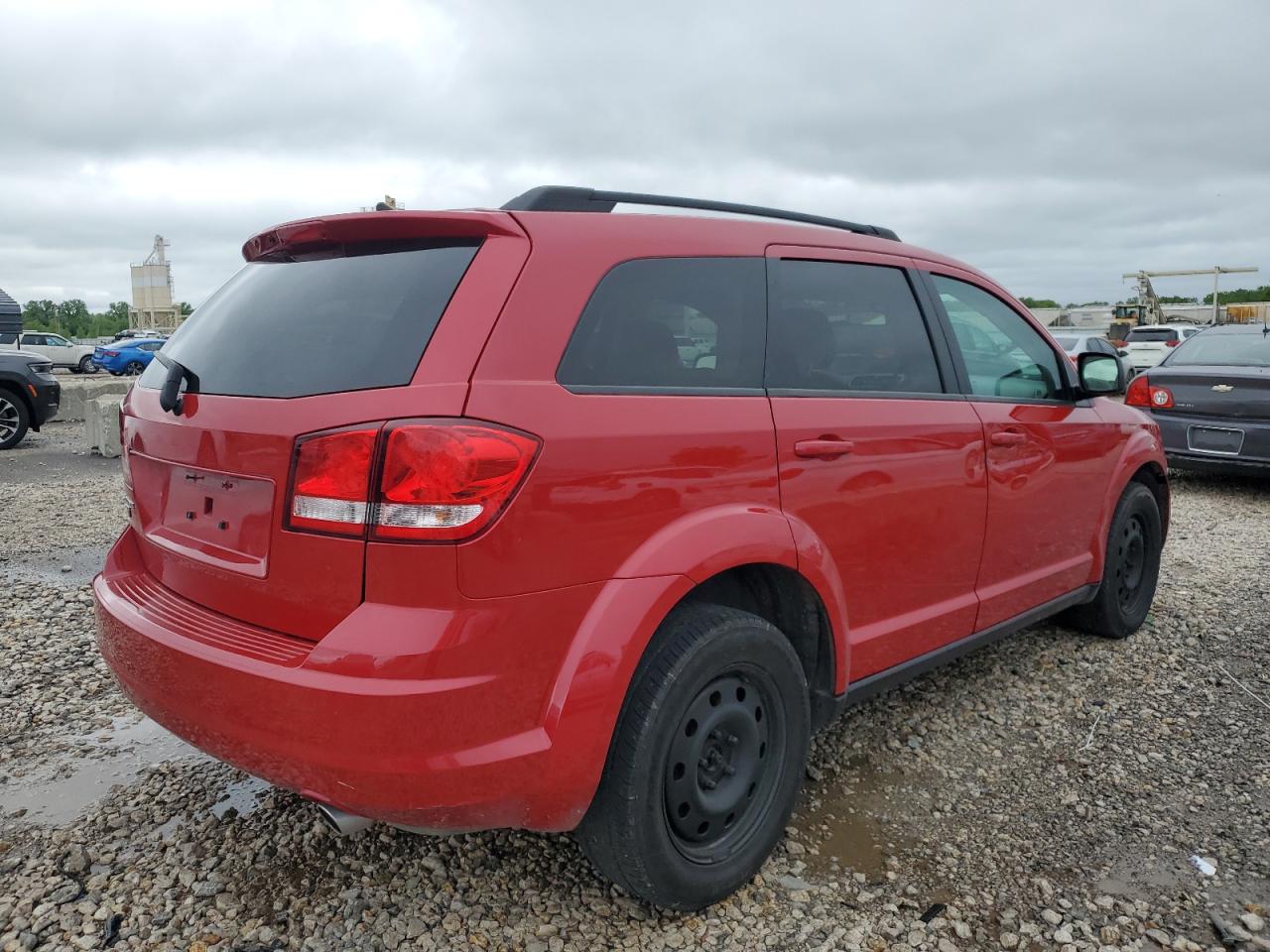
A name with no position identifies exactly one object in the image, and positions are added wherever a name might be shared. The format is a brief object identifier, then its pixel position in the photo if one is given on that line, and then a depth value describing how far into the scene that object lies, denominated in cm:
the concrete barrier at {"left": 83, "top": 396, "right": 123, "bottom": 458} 1095
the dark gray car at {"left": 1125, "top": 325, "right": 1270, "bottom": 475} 753
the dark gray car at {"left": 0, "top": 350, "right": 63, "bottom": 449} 1127
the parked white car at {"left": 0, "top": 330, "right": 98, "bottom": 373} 3931
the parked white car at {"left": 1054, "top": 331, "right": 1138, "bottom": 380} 1856
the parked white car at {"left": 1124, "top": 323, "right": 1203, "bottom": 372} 2231
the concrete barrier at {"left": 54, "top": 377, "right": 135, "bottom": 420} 1570
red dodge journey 187
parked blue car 3706
